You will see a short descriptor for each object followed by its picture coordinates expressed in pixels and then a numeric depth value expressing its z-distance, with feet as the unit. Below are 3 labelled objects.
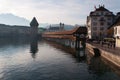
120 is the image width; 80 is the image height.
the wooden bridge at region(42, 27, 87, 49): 106.38
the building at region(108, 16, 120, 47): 85.98
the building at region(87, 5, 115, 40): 139.98
